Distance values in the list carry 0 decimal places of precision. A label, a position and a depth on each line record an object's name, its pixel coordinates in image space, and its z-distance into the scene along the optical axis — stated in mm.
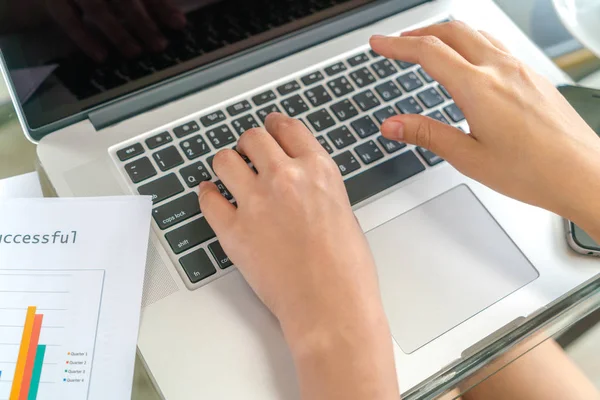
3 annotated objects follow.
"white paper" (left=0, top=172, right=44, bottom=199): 563
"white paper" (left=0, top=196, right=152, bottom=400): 456
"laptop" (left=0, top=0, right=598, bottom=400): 483
